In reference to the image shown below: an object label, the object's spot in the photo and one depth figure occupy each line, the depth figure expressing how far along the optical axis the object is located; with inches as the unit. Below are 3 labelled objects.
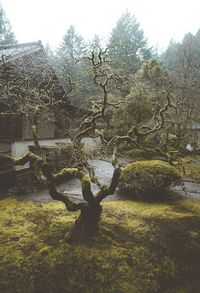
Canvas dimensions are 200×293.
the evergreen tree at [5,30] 1473.9
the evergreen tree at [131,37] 1228.3
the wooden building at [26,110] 381.7
